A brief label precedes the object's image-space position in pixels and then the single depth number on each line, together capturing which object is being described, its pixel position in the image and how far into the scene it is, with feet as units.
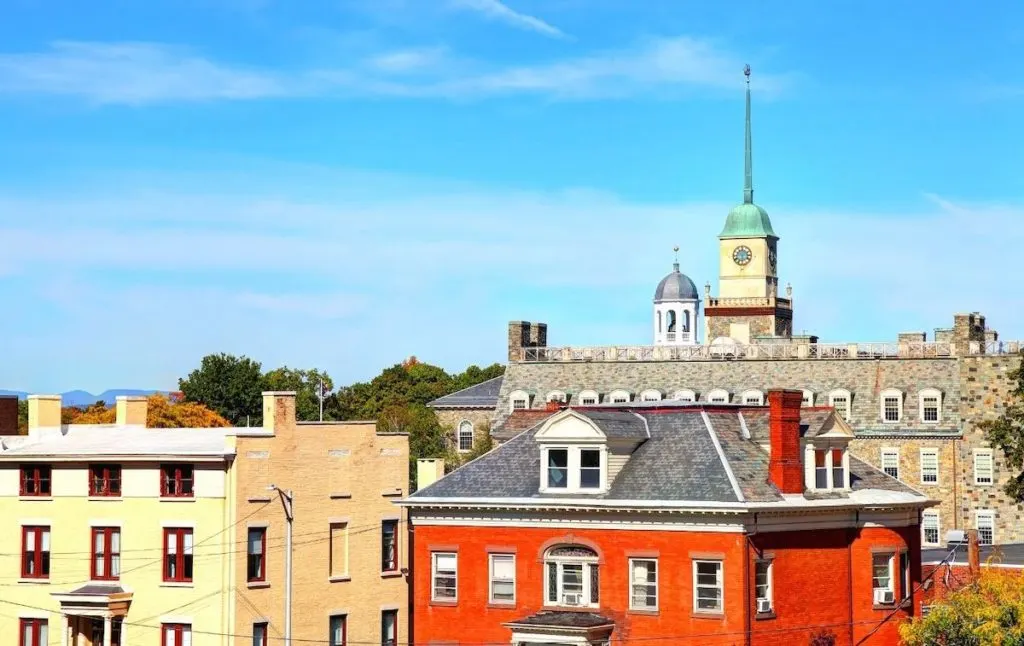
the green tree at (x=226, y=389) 511.40
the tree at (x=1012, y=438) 291.58
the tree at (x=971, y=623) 202.28
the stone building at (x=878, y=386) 400.06
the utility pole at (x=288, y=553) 231.09
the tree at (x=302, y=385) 509.76
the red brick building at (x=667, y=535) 205.98
